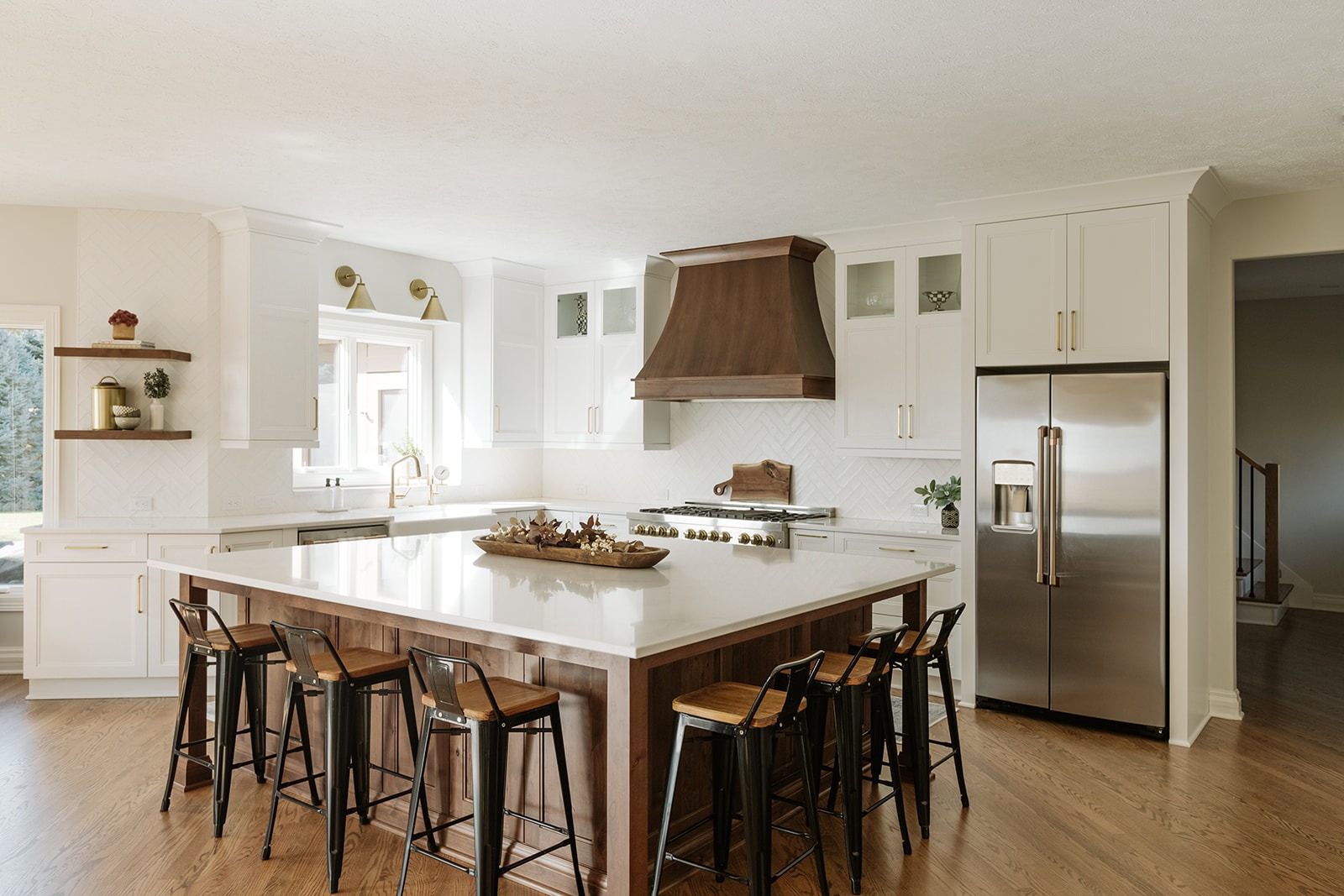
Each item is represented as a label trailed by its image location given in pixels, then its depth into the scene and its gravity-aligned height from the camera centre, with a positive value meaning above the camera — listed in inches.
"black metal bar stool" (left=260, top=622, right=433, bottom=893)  113.6 -31.4
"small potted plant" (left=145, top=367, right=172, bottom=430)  201.8 +12.4
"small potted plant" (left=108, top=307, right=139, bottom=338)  198.2 +26.5
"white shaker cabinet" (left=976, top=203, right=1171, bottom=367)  172.4 +31.0
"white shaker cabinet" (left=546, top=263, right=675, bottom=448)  259.3 +26.8
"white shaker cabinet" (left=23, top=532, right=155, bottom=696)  192.1 -32.3
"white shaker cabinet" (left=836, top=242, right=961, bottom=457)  207.9 +22.5
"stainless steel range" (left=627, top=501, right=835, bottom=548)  216.8 -17.3
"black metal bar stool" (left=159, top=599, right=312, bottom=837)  130.6 -33.2
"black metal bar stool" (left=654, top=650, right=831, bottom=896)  97.6 -30.5
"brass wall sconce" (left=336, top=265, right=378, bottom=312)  214.5 +34.2
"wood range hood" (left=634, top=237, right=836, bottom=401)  221.6 +29.3
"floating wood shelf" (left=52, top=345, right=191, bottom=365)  197.3 +20.3
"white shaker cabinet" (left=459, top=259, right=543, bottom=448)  259.3 +27.5
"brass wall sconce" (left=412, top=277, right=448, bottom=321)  225.3 +33.2
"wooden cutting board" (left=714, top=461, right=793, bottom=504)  246.5 -8.6
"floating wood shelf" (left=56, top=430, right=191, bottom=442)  194.7 +2.9
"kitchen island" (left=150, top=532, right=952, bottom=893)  92.4 -19.8
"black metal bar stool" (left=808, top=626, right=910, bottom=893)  112.0 -31.5
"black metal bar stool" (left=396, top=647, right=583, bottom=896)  99.2 -30.6
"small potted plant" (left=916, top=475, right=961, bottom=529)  207.2 -10.7
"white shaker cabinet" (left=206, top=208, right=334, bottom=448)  202.8 +26.7
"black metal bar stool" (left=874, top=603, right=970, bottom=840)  128.0 -33.6
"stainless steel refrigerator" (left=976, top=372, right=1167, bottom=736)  171.5 -17.7
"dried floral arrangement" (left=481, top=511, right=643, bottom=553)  139.8 -13.6
